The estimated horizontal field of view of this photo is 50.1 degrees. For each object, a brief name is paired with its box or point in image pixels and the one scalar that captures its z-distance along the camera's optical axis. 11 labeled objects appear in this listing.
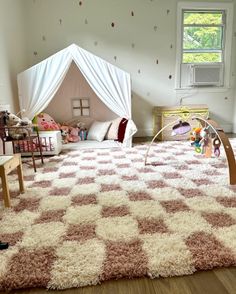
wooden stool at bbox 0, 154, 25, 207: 1.90
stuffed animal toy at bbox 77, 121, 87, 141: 4.43
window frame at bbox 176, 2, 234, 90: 4.65
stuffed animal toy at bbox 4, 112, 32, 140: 3.01
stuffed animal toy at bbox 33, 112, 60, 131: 3.96
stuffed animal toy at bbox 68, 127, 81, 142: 4.30
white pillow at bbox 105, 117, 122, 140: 4.27
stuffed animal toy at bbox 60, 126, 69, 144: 4.21
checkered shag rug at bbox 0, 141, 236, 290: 1.24
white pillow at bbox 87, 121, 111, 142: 4.27
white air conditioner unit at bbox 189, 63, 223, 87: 4.83
